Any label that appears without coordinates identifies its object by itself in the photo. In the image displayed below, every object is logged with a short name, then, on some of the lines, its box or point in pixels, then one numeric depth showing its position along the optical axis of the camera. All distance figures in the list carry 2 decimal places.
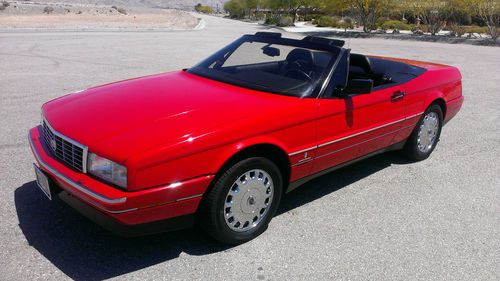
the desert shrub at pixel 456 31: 28.77
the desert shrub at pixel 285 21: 42.75
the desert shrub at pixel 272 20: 45.67
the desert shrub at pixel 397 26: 36.34
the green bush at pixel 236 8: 79.31
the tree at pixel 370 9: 31.47
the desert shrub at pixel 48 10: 66.30
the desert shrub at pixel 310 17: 56.64
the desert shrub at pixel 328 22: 43.06
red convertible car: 2.65
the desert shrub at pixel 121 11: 81.56
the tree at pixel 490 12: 26.01
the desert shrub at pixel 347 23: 38.82
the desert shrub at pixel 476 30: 32.95
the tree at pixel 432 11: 29.17
